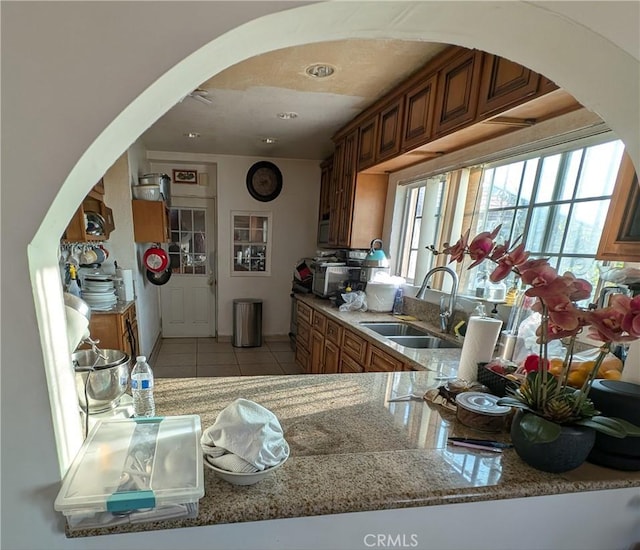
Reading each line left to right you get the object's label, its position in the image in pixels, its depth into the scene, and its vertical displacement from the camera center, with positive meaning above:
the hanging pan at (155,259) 3.90 -0.58
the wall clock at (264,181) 4.53 +0.53
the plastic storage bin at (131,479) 0.63 -0.56
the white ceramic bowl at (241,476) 0.72 -0.57
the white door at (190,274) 4.62 -0.87
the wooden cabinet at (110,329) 2.69 -1.00
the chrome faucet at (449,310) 2.20 -0.56
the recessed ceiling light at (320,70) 2.01 +0.96
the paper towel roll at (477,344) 1.31 -0.45
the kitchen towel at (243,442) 0.73 -0.53
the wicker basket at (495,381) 1.19 -0.56
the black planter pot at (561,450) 0.80 -0.53
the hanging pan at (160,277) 4.16 -0.86
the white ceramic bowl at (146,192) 3.50 +0.20
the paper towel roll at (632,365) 0.97 -0.36
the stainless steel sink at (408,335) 2.29 -0.80
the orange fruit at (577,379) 1.00 -0.43
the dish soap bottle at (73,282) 2.55 -0.61
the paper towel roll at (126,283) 3.11 -0.71
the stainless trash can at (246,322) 4.51 -1.46
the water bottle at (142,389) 0.97 -0.54
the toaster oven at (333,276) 3.36 -0.54
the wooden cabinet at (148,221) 3.49 -0.11
